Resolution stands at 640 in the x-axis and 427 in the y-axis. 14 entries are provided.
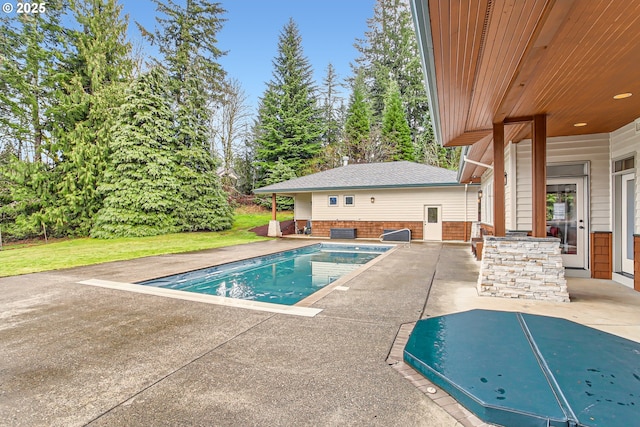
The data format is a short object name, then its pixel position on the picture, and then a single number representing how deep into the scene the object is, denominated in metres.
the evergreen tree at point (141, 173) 15.90
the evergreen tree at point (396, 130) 25.84
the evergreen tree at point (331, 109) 29.92
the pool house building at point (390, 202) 13.78
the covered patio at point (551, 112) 2.58
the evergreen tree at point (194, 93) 18.08
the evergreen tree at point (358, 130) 26.19
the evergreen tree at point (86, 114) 15.89
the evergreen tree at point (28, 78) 14.88
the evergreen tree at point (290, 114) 27.52
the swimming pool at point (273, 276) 6.32
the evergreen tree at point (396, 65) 28.05
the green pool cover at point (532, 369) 1.91
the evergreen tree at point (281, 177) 26.58
